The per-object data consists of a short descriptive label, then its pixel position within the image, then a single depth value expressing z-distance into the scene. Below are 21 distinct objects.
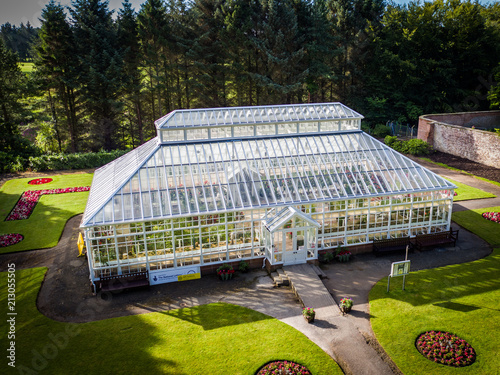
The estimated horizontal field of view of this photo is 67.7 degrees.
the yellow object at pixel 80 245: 22.88
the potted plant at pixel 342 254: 21.75
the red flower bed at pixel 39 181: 36.50
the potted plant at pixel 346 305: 17.16
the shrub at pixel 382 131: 50.94
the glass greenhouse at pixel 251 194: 19.52
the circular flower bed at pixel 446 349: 14.38
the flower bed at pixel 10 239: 24.45
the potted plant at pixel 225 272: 20.00
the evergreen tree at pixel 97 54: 42.41
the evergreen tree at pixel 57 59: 41.00
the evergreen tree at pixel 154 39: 43.31
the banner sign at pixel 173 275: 19.67
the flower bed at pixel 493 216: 26.92
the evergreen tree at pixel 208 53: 45.20
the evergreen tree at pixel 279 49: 45.50
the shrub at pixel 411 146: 44.34
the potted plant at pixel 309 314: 16.59
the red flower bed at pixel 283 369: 13.84
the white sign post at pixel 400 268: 17.84
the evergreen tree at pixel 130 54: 44.44
